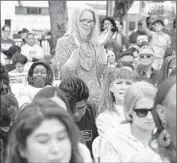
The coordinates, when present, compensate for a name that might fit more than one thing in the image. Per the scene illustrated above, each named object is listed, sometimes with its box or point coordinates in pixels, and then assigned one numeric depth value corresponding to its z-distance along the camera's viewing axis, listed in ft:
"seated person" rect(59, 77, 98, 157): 14.44
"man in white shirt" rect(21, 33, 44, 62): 36.54
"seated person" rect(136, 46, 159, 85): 23.05
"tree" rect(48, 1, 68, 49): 40.63
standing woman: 19.24
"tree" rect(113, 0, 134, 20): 52.54
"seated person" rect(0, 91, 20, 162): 11.91
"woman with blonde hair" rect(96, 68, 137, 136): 14.96
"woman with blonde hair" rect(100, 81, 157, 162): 11.39
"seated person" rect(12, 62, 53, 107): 17.46
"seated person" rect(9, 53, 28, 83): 24.92
